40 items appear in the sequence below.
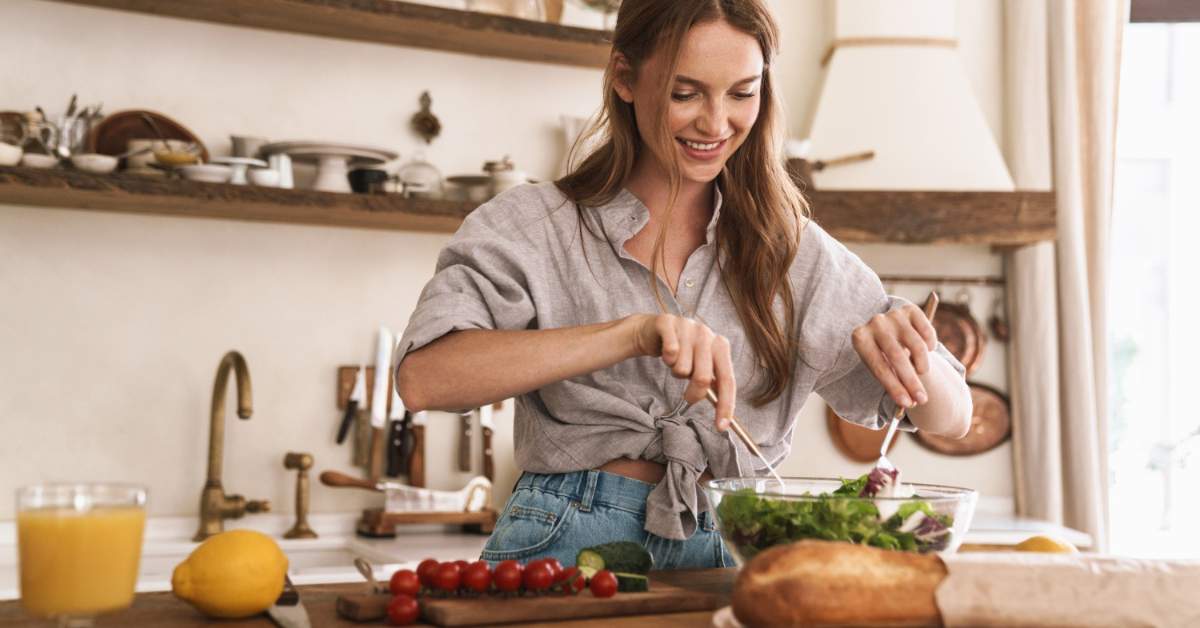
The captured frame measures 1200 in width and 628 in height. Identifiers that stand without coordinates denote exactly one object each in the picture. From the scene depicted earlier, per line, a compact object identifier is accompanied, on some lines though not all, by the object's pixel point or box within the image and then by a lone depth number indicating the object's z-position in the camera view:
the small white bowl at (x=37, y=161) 2.48
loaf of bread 0.93
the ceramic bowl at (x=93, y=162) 2.50
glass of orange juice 0.88
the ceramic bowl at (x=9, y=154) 2.42
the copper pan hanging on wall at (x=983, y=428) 3.42
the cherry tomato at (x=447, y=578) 1.09
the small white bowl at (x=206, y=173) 2.59
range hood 3.23
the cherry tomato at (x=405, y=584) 1.08
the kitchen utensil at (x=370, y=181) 2.77
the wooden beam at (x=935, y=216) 3.12
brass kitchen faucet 2.72
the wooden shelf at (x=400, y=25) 2.71
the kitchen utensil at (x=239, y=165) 2.63
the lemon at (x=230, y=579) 1.04
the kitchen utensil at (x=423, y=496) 2.88
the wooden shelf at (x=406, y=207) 2.51
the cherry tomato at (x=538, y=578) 1.12
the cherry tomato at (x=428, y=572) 1.11
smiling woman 1.40
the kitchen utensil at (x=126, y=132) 2.68
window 3.46
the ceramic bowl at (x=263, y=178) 2.65
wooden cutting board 1.04
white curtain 3.26
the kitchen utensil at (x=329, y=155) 2.73
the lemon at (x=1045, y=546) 1.34
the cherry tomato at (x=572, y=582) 1.13
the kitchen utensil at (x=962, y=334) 3.41
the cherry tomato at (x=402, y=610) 1.04
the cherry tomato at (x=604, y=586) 1.12
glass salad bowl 1.10
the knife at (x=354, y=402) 2.95
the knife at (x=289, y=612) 1.02
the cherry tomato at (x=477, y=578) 1.10
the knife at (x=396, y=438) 2.98
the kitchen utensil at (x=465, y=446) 3.03
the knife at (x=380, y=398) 2.95
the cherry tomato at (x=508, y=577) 1.10
